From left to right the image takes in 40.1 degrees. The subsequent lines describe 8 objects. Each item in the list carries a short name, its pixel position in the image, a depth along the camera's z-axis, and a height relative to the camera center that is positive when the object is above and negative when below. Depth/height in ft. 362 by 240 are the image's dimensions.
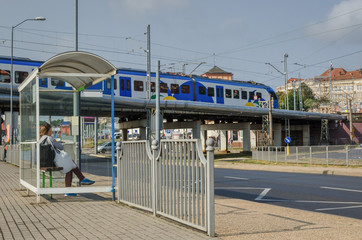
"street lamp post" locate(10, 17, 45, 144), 96.84 +14.72
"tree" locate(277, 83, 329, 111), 374.34 +30.55
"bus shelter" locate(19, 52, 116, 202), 34.35 +2.33
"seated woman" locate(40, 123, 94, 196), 35.27 -0.56
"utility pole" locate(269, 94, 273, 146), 139.05 +4.05
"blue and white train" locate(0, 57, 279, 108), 102.83 +13.84
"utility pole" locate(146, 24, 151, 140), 110.52 +16.23
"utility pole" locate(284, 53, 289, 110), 208.74 +32.05
